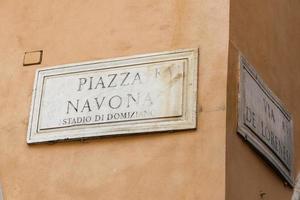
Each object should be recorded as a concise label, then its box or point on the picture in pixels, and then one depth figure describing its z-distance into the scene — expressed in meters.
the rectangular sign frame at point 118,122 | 4.71
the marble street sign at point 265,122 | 4.91
